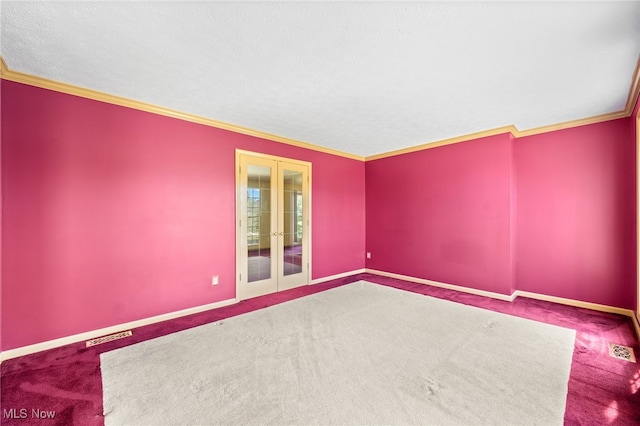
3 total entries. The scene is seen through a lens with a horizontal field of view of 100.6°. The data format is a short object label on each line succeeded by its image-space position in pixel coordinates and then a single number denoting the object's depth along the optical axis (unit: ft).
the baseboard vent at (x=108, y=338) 8.93
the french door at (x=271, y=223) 13.43
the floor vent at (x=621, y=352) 7.97
